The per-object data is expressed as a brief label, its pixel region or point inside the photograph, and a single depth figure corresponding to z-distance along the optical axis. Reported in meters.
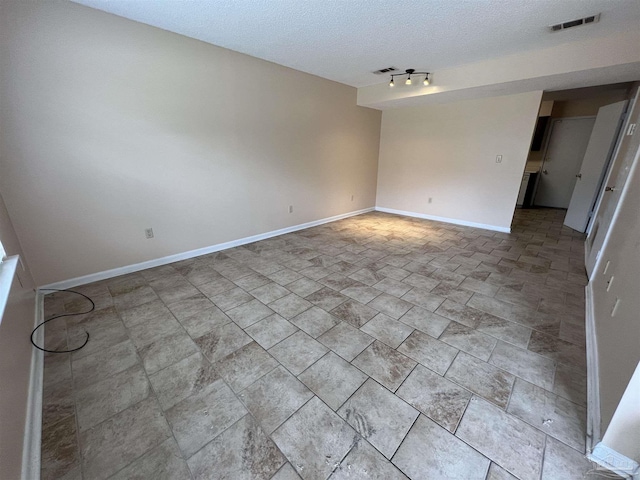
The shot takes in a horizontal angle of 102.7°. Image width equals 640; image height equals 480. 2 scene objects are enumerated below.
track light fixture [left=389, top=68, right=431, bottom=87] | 3.76
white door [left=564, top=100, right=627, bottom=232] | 4.04
